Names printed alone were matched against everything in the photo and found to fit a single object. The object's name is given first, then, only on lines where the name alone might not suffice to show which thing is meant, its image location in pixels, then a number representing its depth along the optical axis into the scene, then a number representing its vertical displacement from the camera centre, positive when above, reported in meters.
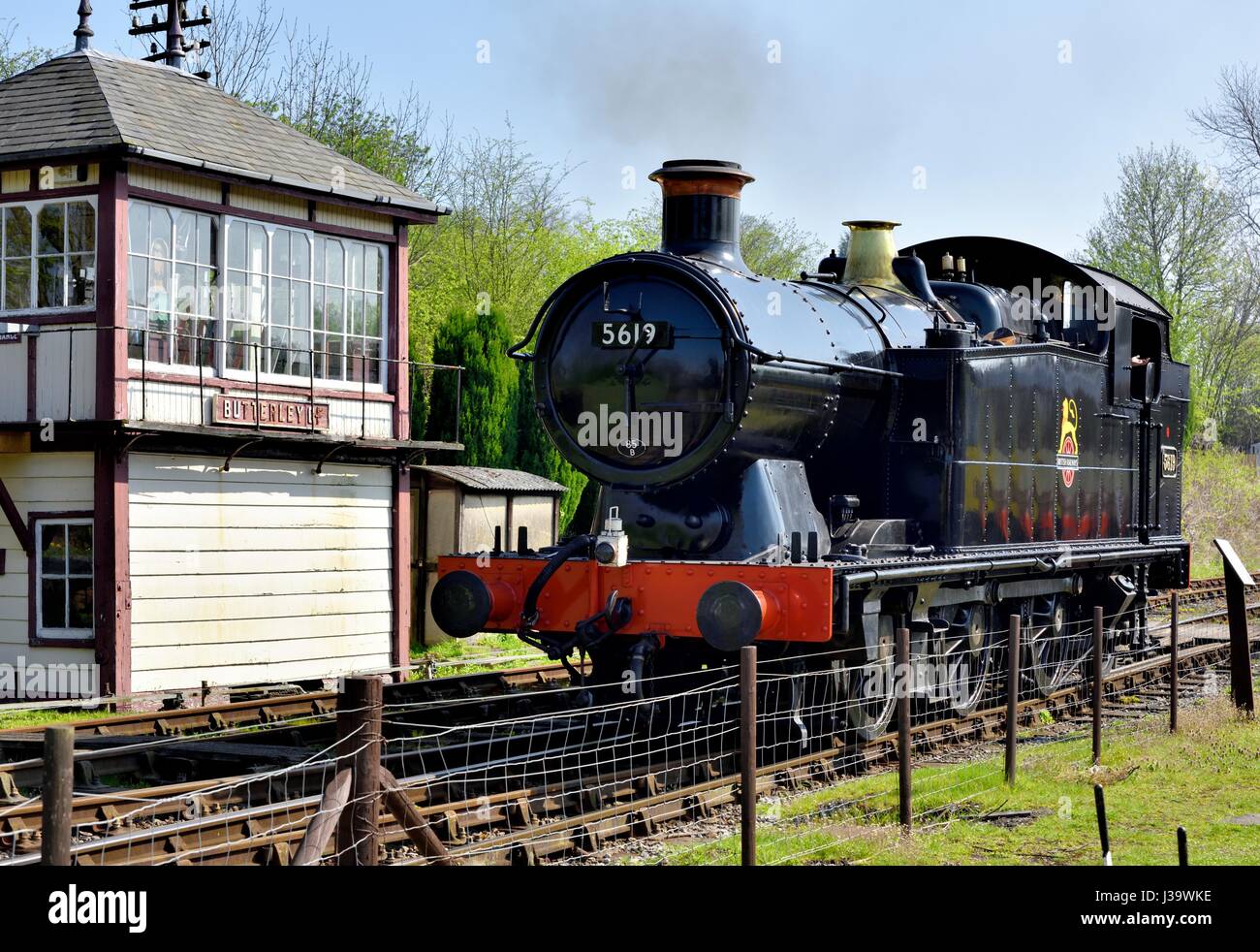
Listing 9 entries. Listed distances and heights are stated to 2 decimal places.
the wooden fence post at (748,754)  6.38 -1.16
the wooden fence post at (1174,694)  11.07 -1.53
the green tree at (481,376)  21.80 +1.56
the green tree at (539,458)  23.20 +0.42
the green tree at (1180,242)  38.47 +6.18
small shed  17.48 -0.33
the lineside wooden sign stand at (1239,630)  11.71 -1.14
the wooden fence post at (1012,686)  9.18 -1.26
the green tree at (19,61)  30.25 +8.47
